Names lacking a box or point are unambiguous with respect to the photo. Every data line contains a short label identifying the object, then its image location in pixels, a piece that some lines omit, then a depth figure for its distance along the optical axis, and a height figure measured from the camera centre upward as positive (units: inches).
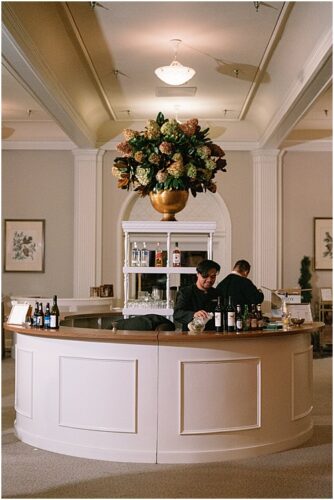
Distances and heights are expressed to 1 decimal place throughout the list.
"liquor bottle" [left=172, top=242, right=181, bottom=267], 262.5 +4.8
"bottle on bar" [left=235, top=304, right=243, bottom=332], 207.5 -15.1
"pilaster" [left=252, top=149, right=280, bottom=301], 457.1 +34.6
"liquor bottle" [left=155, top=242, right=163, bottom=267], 263.1 +5.1
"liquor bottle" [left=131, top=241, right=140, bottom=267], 265.7 +5.2
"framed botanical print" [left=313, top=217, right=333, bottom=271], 470.3 +18.8
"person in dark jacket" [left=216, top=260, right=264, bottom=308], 249.3 -7.0
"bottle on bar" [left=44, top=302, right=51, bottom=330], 220.1 -16.2
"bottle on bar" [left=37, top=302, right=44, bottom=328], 222.4 -16.2
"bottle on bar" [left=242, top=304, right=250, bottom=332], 209.8 -15.1
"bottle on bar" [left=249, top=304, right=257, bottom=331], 213.0 -15.6
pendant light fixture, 304.3 +90.3
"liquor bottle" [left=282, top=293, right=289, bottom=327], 224.7 -14.7
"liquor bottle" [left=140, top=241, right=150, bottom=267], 265.1 +5.2
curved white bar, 201.0 -38.5
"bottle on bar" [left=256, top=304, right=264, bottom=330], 214.7 -15.2
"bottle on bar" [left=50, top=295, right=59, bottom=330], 218.6 -16.1
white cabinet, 254.2 +9.0
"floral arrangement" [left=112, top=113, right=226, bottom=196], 230.4 +39.9
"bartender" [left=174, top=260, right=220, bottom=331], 216.5 -8.4
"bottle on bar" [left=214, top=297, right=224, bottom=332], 207.2 -14.3
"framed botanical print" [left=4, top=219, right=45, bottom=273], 469.4 +17.1
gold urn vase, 235.5 +25.1
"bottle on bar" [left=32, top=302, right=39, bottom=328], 224.3 -16.5
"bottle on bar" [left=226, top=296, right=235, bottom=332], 206.7 -14.9
